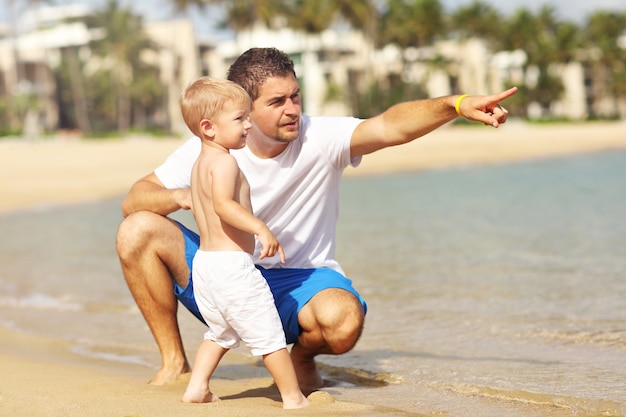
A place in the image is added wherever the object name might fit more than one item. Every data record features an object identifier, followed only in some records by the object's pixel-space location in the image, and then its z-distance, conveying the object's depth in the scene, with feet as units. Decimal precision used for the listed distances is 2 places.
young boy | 10.12
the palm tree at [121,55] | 213.66
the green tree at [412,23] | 219.82
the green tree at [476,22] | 249.55
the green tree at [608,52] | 265.34
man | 11.17
